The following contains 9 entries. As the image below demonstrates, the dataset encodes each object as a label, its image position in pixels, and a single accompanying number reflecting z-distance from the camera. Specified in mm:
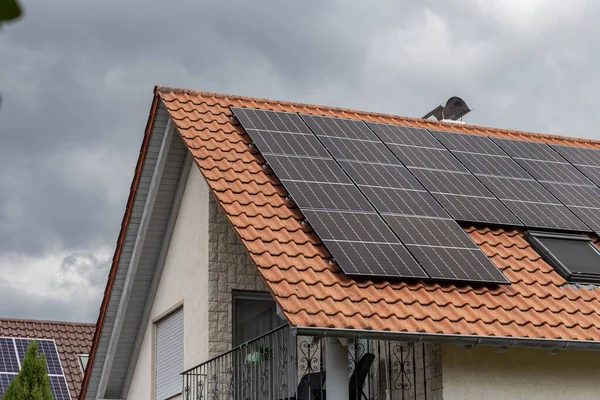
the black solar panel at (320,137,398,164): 11727
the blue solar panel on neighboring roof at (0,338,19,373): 26531
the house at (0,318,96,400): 26672
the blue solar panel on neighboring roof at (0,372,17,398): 25031
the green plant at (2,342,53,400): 17562
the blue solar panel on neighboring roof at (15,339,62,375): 27516
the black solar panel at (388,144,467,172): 12055
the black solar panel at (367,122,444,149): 12781
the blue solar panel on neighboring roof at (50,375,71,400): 26297
